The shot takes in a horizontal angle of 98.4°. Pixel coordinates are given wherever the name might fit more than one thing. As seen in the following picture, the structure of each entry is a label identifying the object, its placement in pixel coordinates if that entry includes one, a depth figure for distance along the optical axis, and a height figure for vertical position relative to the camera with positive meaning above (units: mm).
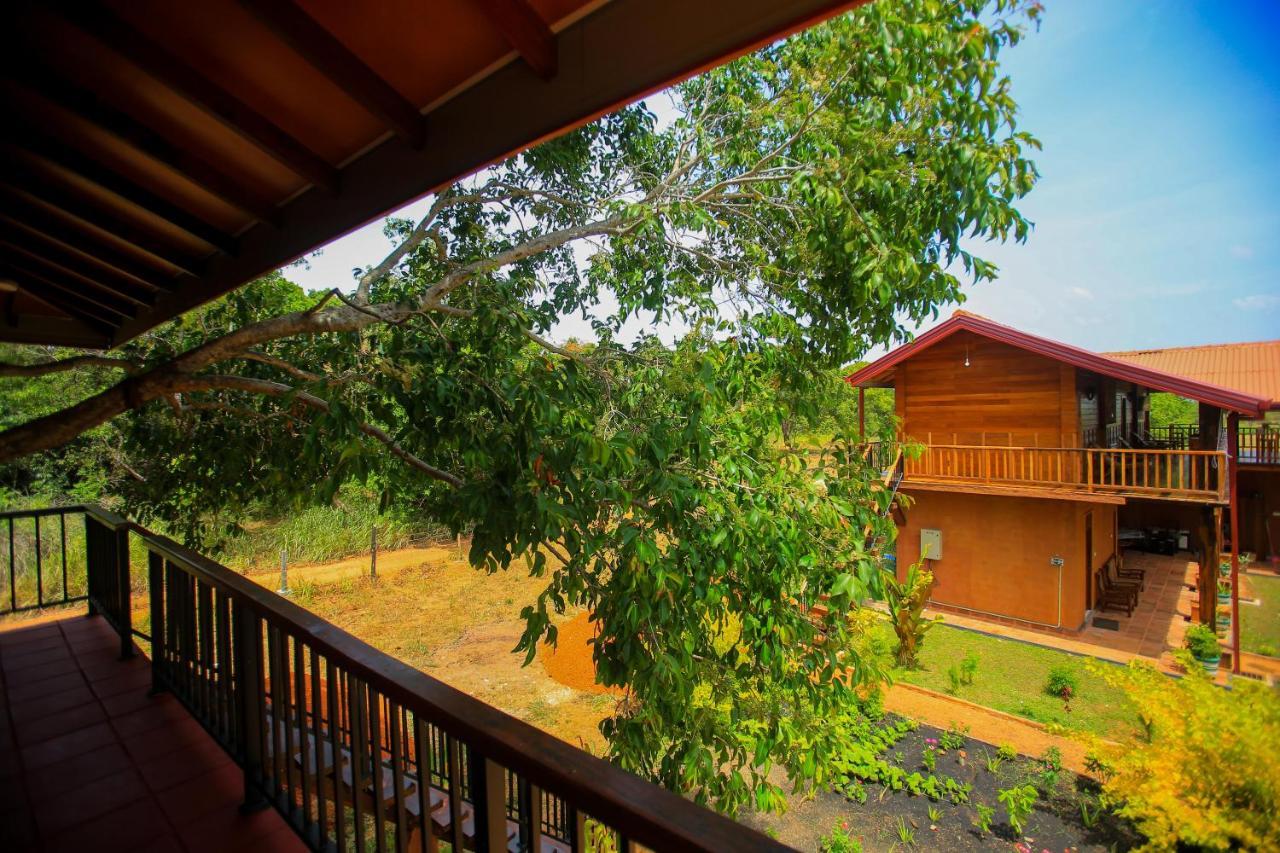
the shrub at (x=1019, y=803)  3854 -2733
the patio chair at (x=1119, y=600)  7645 -2514
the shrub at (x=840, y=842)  3659 -2855
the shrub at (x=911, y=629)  6367 -2386
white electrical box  8625 -1904
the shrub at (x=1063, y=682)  5555 -2656
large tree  2203 +194
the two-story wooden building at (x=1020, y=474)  7055 -701
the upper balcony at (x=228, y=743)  862 -936
